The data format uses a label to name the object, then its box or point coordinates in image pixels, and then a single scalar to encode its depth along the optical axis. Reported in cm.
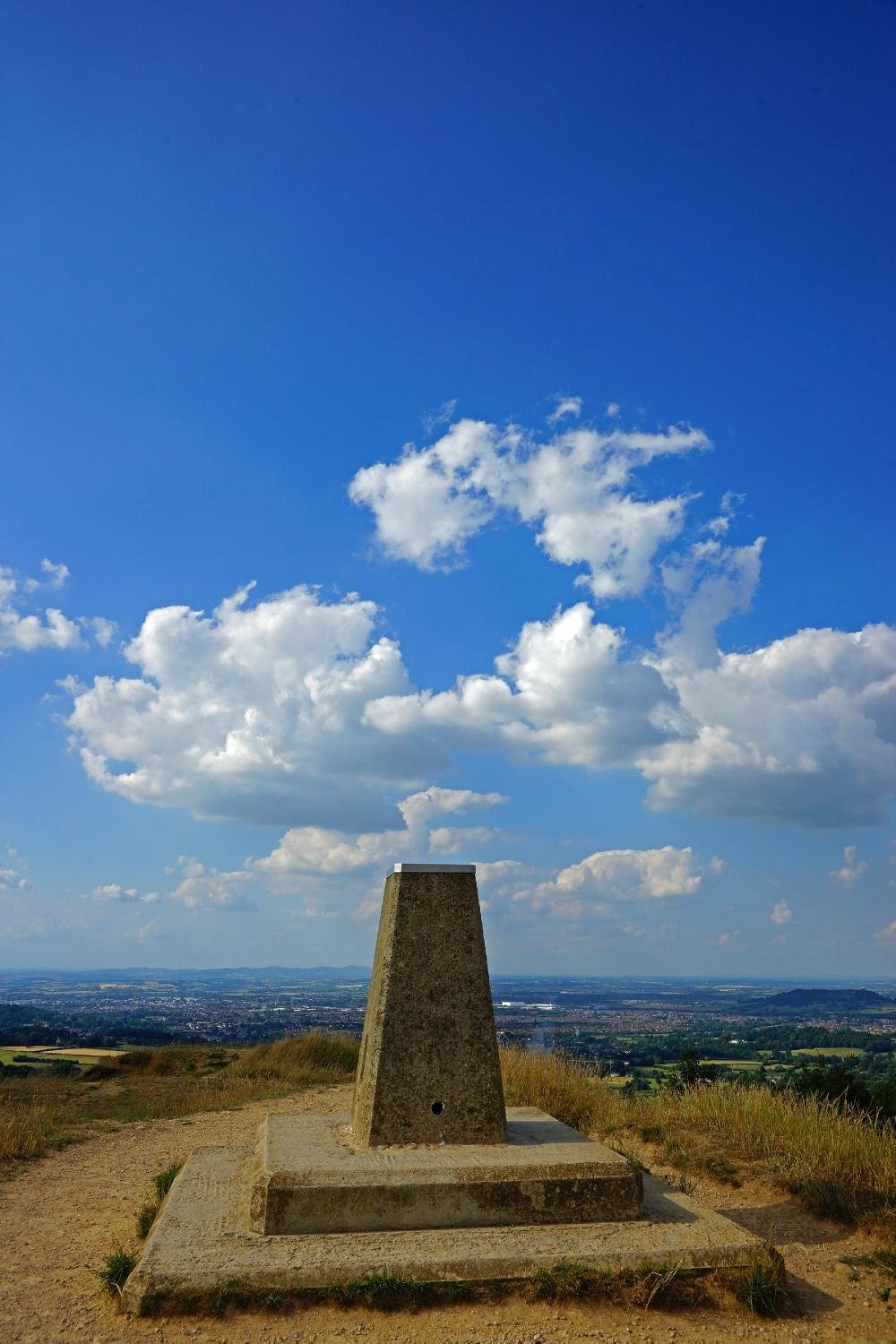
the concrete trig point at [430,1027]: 698
